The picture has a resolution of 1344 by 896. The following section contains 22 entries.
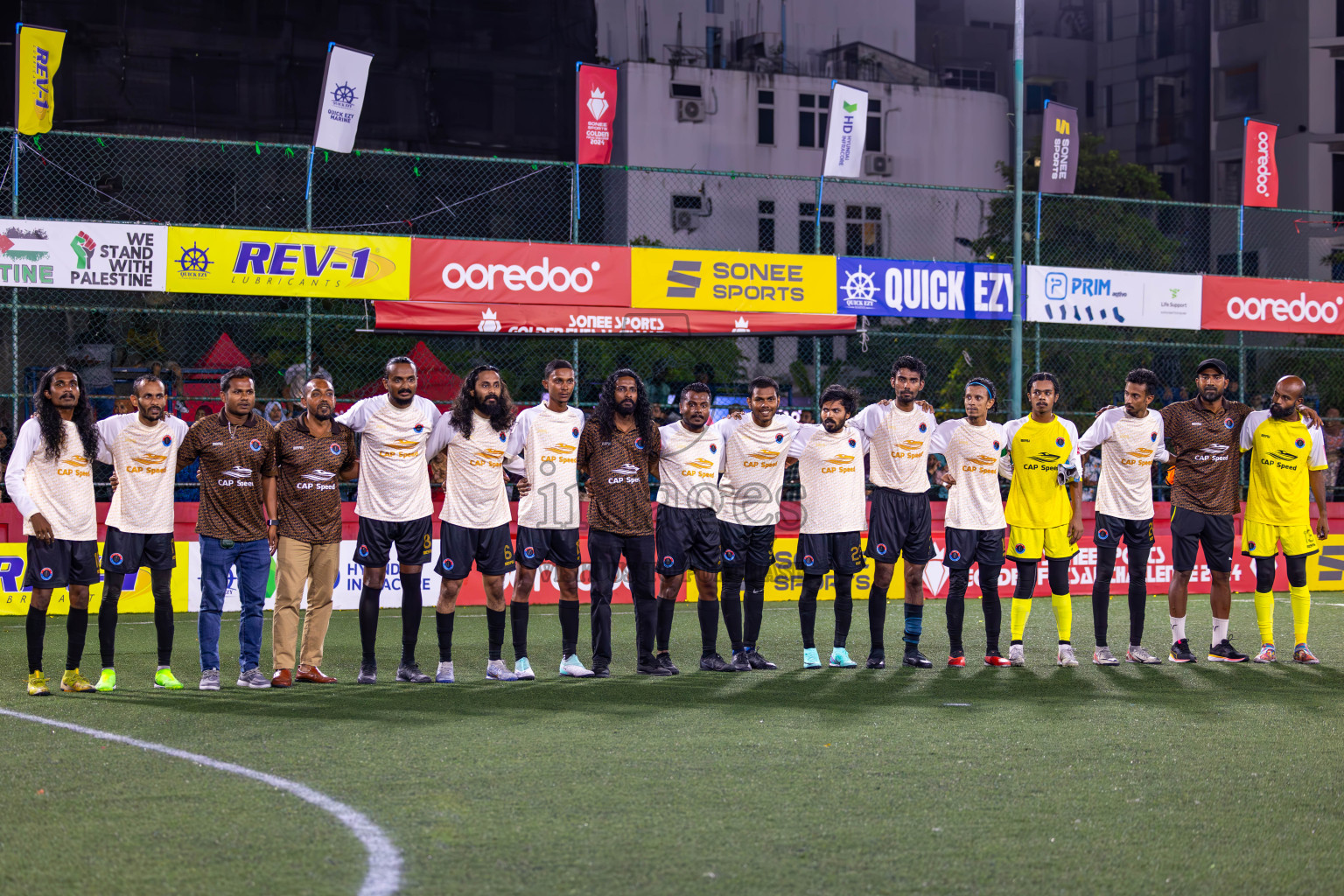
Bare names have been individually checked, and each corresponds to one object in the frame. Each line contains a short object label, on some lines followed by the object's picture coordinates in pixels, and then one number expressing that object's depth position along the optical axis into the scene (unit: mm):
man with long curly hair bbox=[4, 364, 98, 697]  8102
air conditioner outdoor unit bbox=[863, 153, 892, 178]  39062
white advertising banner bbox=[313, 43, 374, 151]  14641
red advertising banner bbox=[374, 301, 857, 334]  13930
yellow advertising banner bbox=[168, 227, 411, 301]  13227
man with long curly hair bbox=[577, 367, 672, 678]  8992
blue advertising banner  15320
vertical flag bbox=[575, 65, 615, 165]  15445
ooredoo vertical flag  17922
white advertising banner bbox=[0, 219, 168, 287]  12719
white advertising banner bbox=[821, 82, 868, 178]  16422
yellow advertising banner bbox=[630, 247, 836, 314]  14711
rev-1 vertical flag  13859
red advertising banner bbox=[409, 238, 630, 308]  14047
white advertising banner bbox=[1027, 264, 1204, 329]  16203
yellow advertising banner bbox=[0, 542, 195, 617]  13227
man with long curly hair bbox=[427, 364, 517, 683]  8758
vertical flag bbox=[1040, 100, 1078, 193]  17781
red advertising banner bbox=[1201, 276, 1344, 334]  16812
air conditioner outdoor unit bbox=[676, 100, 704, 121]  36688
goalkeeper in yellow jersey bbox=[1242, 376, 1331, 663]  10148
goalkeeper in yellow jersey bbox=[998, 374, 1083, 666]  9594
